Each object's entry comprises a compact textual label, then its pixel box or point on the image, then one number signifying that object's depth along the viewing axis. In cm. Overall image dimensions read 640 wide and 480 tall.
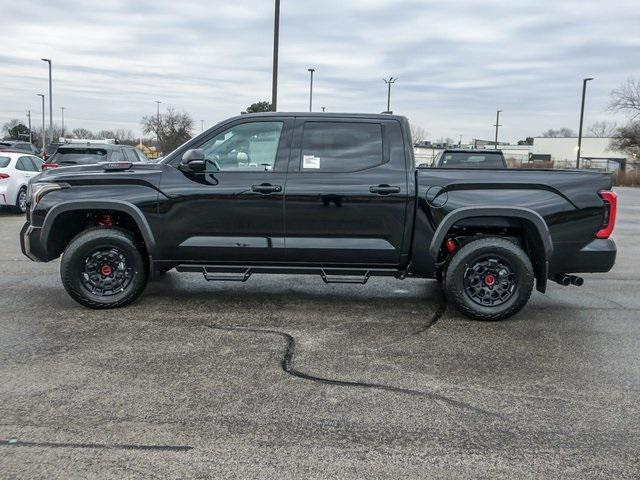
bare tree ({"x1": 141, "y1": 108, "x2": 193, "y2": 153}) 5453
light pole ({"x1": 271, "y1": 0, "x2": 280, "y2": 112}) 1727
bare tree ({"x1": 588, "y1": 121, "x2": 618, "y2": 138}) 11525
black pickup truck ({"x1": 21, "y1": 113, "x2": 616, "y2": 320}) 555
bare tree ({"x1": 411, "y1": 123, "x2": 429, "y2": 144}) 8350
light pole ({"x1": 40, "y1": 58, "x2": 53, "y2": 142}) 4341
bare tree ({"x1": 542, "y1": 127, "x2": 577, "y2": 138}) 12938
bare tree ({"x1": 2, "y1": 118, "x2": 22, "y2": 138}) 11031
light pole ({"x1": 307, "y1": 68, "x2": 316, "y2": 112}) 3541
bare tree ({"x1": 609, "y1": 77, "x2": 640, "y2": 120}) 5256
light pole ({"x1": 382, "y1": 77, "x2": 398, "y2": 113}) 3694
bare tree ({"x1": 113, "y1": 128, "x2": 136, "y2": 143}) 10245
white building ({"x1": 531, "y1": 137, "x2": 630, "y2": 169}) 8650
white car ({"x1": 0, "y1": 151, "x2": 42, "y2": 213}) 1355
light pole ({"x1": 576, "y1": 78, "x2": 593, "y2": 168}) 4294
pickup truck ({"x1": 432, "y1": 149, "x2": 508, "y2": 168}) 1374
